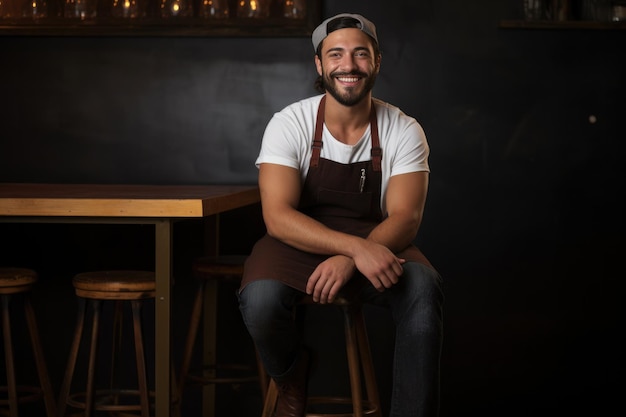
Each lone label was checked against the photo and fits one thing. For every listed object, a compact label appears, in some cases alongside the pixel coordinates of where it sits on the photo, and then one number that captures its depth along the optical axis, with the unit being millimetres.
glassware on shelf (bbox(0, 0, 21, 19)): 3803
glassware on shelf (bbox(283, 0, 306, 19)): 3738
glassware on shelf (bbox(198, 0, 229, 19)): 3758
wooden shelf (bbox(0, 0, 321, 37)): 3740
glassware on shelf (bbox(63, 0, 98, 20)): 3785
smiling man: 2703
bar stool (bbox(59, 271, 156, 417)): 2918
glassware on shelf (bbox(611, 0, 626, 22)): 3754
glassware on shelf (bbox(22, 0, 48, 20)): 3801
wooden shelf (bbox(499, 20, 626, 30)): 3717
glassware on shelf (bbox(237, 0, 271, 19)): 3754
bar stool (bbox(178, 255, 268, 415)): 3357
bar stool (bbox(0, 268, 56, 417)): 3027
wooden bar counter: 2637
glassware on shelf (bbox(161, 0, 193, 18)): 3771
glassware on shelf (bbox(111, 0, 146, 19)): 3781
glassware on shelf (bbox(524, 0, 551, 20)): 3742
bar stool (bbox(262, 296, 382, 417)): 2902
